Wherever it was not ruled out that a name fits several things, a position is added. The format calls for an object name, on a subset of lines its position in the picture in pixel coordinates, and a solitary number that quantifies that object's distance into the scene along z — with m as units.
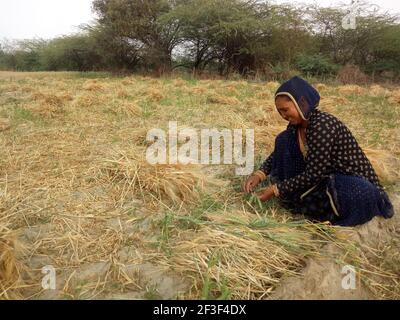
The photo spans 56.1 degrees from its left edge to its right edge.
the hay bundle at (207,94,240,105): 4.67
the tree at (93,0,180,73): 11.84
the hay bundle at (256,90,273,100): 5.34
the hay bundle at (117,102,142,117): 3.85
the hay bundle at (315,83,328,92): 6.73
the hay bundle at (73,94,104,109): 4.20
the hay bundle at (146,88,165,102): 4.79
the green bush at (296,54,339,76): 10.33
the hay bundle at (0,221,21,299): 1.32
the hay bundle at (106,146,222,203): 2.02
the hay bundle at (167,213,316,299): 1.37
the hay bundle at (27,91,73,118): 3.70
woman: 1.69
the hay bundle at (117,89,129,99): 4.92
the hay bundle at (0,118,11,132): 3.19
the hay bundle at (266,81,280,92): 6.62
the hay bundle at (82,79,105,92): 5.70
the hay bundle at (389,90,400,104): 5.19
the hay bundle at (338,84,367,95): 6.29
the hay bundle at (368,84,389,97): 6.12
